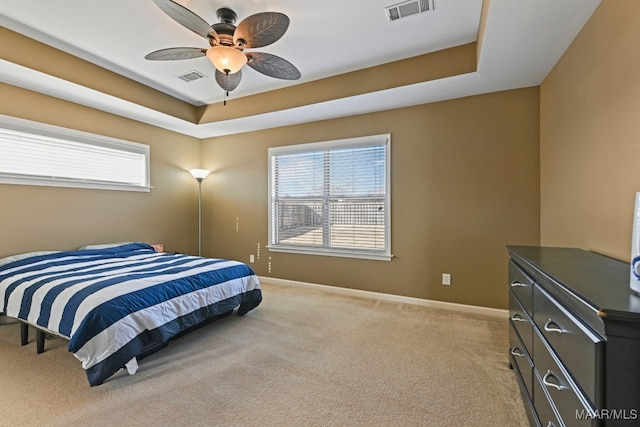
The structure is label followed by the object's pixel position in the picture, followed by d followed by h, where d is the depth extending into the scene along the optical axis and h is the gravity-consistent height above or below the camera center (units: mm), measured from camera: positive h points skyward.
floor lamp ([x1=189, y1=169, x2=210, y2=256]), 4871 +105
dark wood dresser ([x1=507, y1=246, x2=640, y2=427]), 771 -427
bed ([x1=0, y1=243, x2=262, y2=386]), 1896 -681
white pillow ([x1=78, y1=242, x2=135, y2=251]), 3539 -435
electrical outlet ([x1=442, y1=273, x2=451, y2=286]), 3402 -797
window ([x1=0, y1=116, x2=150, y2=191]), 3064 +642
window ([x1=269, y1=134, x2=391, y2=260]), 3826 +188
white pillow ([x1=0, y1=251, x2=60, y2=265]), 2857 -464
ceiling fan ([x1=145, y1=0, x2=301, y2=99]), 1920 +1275
